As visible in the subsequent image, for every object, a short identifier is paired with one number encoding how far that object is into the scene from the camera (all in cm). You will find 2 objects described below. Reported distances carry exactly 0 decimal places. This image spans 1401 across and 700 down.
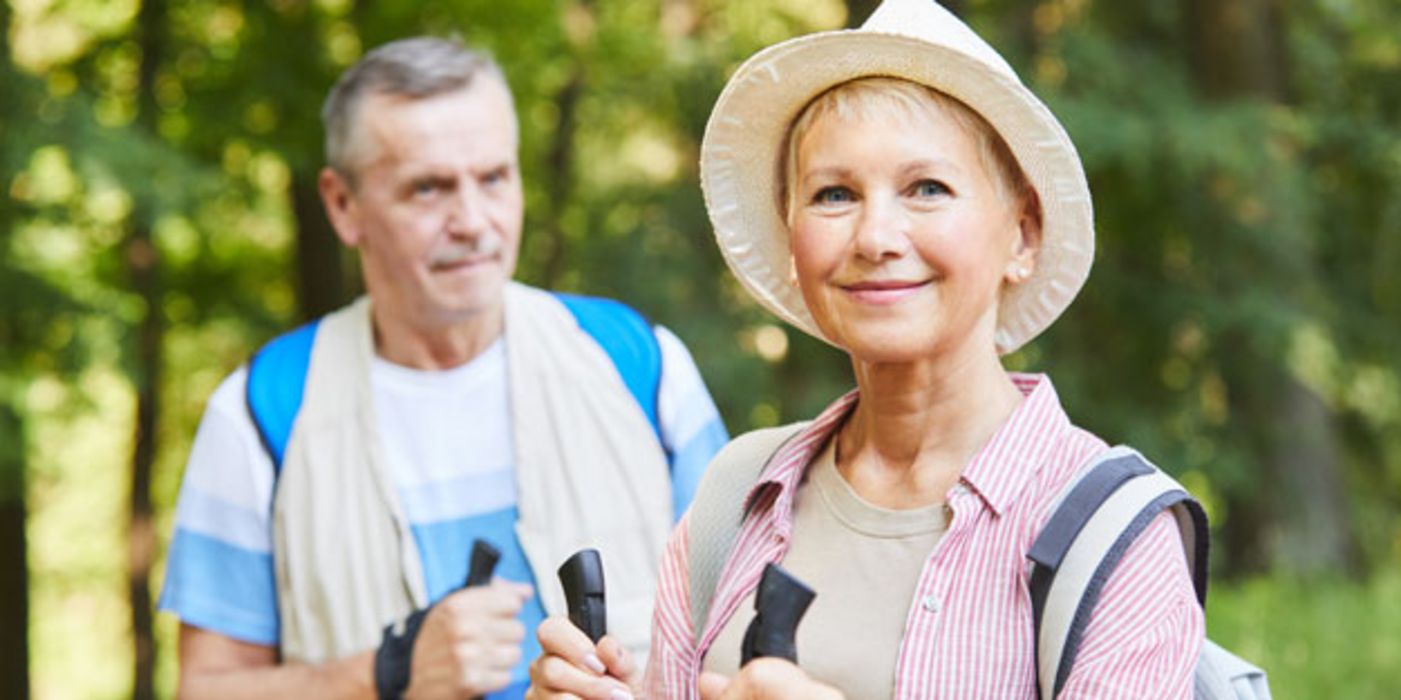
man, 345
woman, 200
